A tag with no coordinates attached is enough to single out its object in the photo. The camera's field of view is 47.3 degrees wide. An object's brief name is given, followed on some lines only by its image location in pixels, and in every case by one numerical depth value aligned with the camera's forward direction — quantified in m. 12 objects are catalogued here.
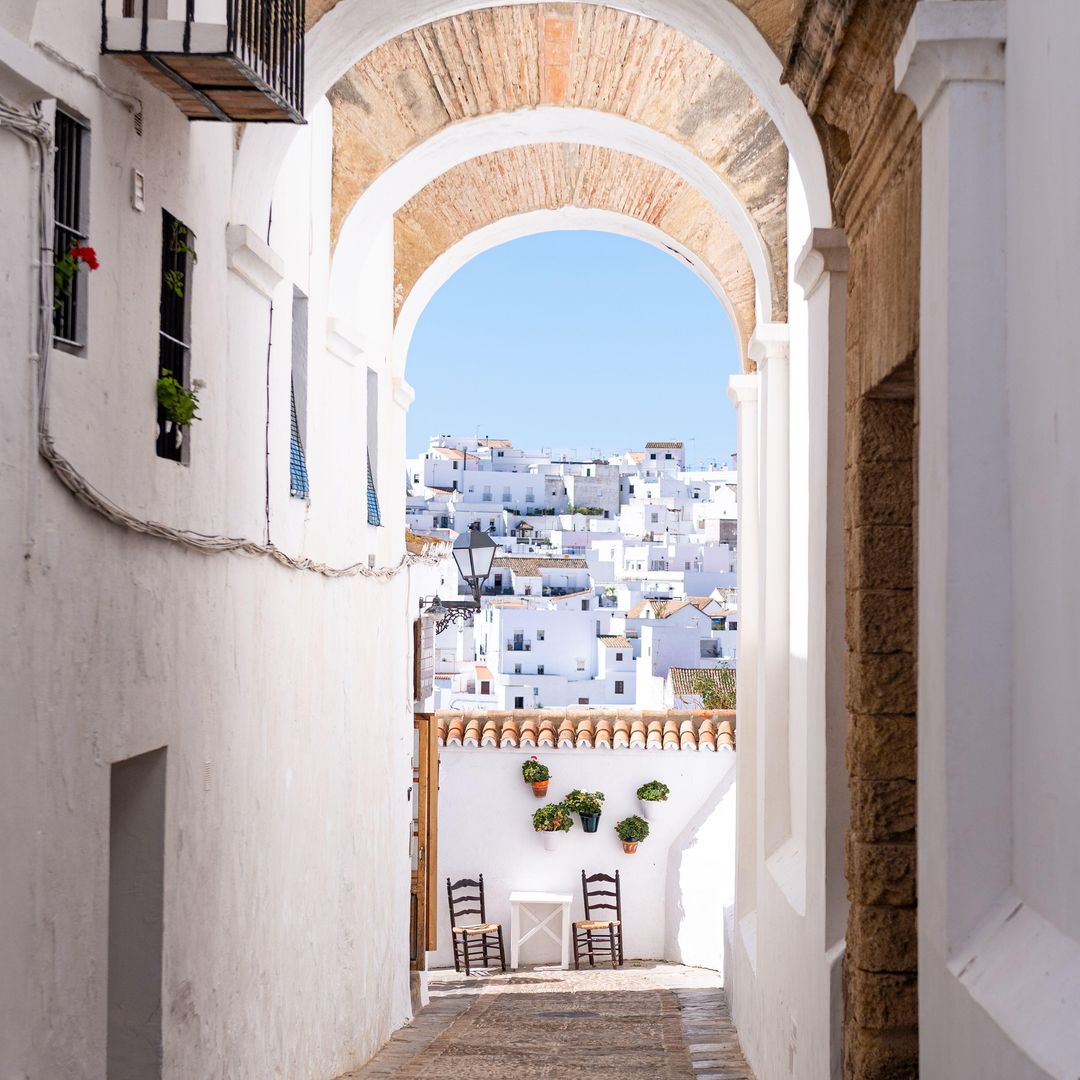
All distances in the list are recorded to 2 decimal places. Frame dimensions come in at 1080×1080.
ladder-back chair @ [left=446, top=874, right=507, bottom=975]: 14.20
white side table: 14.30
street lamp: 11.28
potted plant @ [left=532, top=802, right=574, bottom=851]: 14.30
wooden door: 11.58
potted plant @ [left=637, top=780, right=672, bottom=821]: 14.28
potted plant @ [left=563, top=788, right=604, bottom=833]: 14.24
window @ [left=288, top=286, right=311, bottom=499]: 7.29
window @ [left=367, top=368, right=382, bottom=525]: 10.03
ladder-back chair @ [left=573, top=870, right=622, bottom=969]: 14.18
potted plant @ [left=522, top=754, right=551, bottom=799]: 14.27
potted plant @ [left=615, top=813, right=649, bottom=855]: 14.30
